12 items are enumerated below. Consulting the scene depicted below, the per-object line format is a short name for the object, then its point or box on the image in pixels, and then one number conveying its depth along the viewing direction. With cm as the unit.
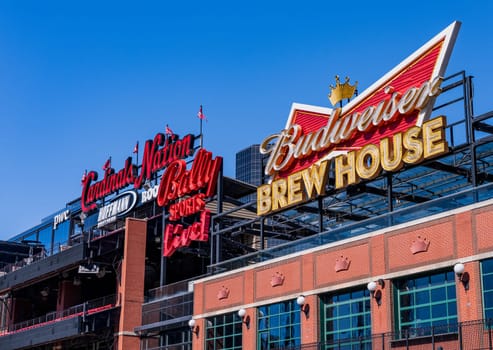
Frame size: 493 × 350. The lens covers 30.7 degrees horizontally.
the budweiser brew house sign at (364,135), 3900
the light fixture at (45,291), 6962
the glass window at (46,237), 8198
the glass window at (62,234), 7669
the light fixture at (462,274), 3275
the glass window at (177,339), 4969
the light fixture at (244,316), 4438
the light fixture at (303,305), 4053
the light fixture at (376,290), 3659
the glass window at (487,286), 3188
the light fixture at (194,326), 4794
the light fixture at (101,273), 6016
